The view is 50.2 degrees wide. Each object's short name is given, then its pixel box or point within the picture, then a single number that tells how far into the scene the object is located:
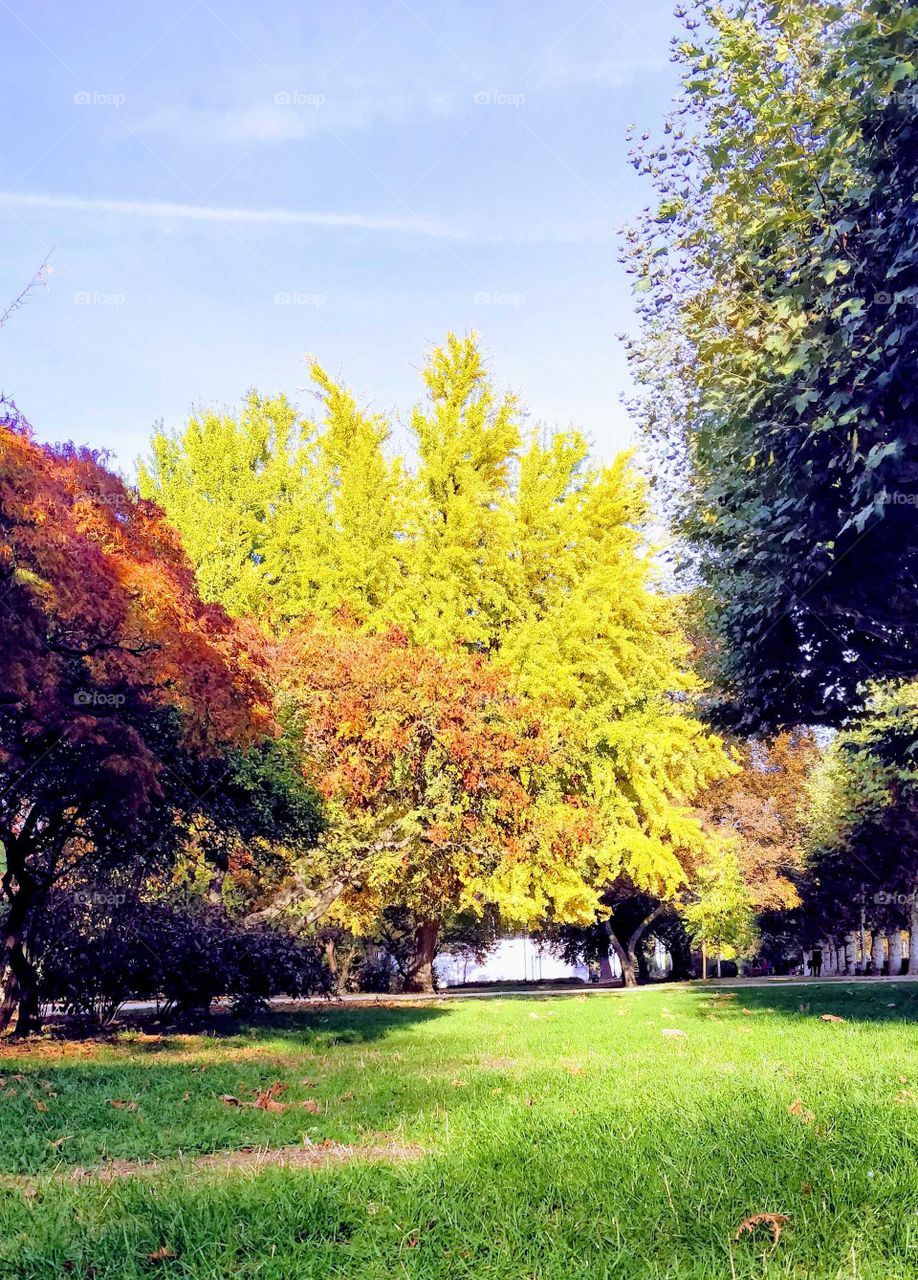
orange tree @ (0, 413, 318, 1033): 10.22
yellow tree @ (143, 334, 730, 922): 25.27
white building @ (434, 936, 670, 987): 55.59
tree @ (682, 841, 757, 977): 28.12
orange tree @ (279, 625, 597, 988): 18.66
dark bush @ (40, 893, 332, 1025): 14.02
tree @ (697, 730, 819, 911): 32.38
